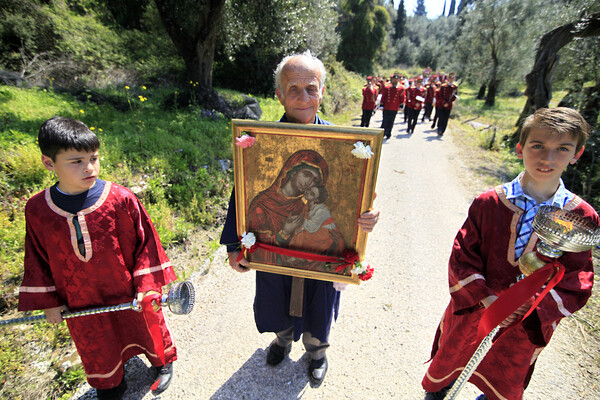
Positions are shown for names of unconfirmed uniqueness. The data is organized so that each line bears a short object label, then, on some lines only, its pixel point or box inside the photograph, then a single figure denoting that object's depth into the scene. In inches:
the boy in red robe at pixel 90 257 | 72.8
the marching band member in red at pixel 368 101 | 442.3
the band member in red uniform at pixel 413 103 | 446.9
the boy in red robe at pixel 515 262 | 64.0
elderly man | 72.9
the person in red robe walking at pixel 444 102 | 450.9
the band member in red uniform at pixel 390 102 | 424.8
